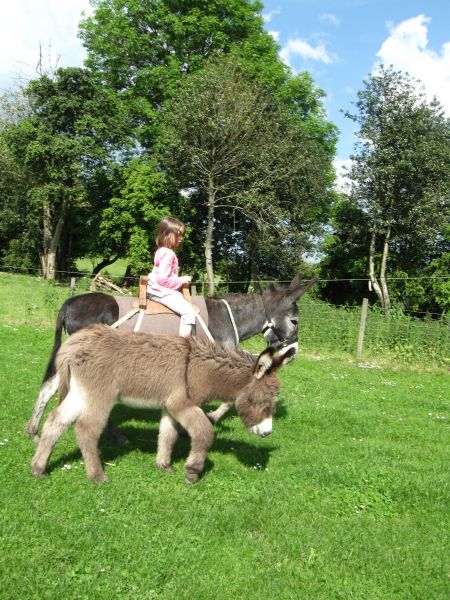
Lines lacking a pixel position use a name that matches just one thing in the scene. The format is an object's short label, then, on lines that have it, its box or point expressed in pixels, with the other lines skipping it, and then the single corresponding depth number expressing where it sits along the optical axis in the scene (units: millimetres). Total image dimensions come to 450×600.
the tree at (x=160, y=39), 35594
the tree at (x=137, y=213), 35156
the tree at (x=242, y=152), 30000
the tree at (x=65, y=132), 36344
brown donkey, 5336
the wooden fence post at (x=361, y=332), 16375
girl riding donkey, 6727
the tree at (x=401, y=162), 30188
